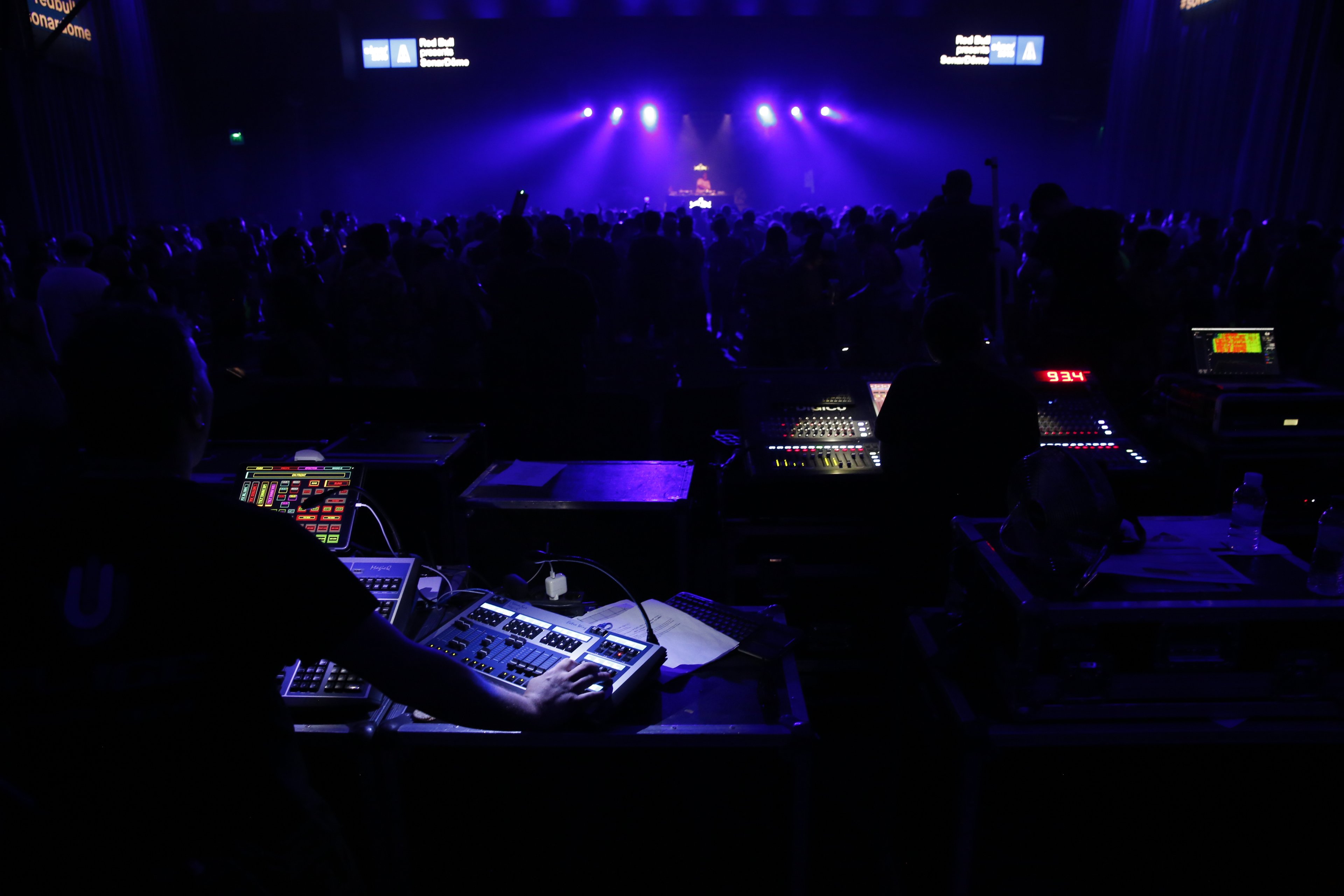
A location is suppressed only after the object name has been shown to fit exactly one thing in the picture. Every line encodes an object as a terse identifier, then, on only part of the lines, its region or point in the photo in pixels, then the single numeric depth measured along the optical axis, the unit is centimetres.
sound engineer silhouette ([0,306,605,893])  111
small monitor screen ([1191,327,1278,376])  345
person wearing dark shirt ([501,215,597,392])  419
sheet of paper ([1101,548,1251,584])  171
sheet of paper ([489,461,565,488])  272
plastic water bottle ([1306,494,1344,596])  167
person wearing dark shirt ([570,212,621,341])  700
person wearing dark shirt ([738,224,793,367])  605
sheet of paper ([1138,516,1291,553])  191
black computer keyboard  194
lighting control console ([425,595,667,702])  169
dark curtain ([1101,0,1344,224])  963
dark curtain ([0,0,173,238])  1039
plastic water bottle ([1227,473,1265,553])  194
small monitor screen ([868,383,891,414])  328
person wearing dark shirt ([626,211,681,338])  694
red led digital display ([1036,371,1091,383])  337
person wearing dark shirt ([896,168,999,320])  481
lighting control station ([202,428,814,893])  168
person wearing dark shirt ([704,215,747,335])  819
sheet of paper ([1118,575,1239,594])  165
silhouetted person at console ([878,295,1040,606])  246
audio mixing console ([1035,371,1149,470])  307
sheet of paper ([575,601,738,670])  192
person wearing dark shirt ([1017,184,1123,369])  409
